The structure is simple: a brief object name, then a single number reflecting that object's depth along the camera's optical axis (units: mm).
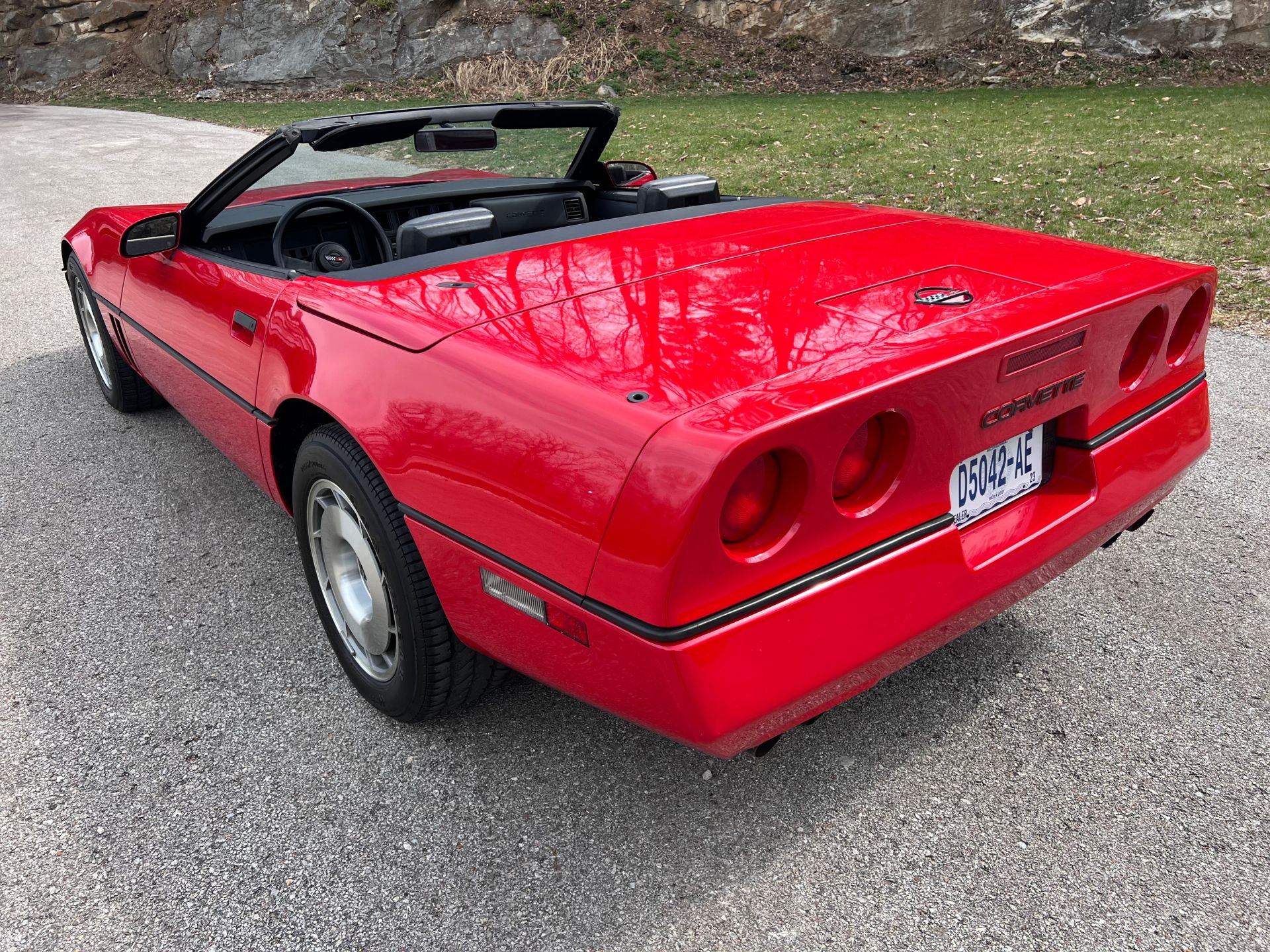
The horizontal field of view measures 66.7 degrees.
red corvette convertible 1548
